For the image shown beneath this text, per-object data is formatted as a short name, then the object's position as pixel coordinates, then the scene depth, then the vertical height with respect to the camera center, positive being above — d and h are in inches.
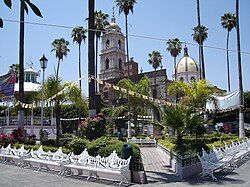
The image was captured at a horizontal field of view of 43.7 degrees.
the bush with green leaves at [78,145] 589.3 -46.9
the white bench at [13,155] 599.0 -66.7
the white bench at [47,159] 500.1 -65.7
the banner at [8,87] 1137.2 +128.0
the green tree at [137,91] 1212.2 +111.4
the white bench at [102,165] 418.6 -65.2
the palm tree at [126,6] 1662.2 +609.1
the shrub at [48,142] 819.1 -56.3
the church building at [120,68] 2314.2 +444.4
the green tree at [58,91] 848.3 +83.2
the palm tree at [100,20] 1720.0 +555.0
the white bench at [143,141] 1053.2 -73.1
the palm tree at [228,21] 1594.5 +501.1
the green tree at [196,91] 957.2 +86.2
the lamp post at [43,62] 797.9 +151.0
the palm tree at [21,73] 912.3 +142.1
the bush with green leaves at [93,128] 711.7 -17.7
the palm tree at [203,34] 1823.3 +503.4
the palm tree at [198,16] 1240.8 +408.3
